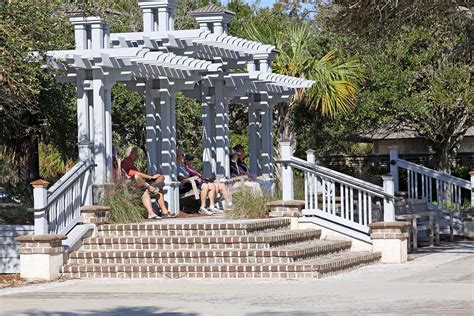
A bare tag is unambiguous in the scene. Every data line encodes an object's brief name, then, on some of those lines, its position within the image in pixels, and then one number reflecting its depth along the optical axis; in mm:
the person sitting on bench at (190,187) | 20750
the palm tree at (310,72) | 29219
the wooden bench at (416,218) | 20359
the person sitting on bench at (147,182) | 19078
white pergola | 18688
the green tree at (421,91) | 30094
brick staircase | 16547
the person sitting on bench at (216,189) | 20781
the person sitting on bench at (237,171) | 21178
